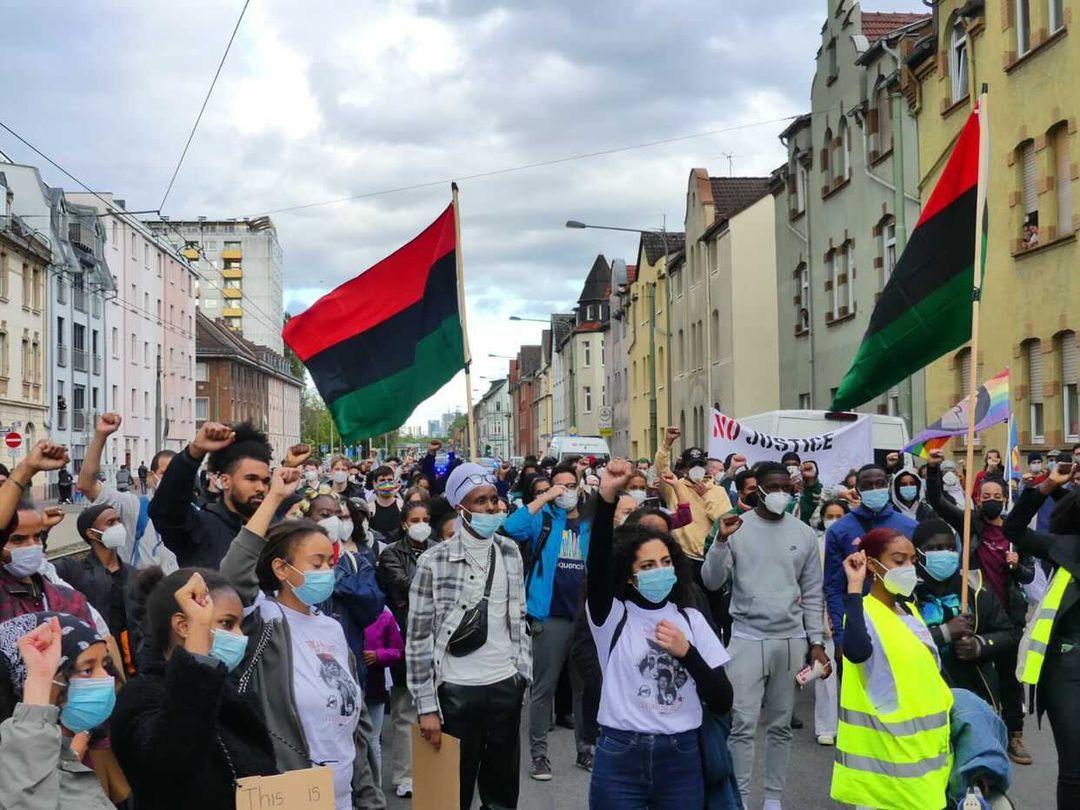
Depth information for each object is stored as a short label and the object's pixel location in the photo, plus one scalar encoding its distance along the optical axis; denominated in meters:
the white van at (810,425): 20.97
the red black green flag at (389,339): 9.63
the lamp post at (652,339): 33.75
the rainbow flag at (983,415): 14.78
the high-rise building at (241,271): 130.12
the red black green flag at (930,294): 8.45
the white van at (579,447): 43.03
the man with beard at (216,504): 5.40
